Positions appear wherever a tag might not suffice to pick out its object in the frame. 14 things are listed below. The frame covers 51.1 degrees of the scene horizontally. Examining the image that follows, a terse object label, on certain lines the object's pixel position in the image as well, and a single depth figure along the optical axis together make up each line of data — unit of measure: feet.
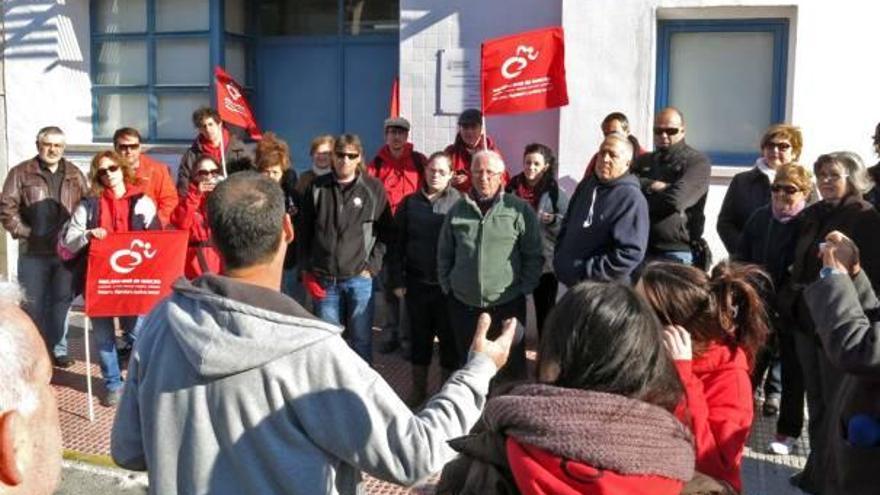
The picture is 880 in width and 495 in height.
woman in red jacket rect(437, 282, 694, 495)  6.55
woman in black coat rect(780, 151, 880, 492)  15.34
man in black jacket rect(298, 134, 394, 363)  20.62
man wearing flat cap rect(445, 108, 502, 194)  24.02
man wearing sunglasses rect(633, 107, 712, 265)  20.03
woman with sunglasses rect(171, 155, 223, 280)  21.80
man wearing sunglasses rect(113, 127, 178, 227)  24.08
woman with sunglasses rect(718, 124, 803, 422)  19.61
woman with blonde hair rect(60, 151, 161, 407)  21.20
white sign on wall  26.94
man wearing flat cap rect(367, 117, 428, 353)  24.79
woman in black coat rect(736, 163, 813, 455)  17.67
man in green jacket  18.80
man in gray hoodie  7.59
